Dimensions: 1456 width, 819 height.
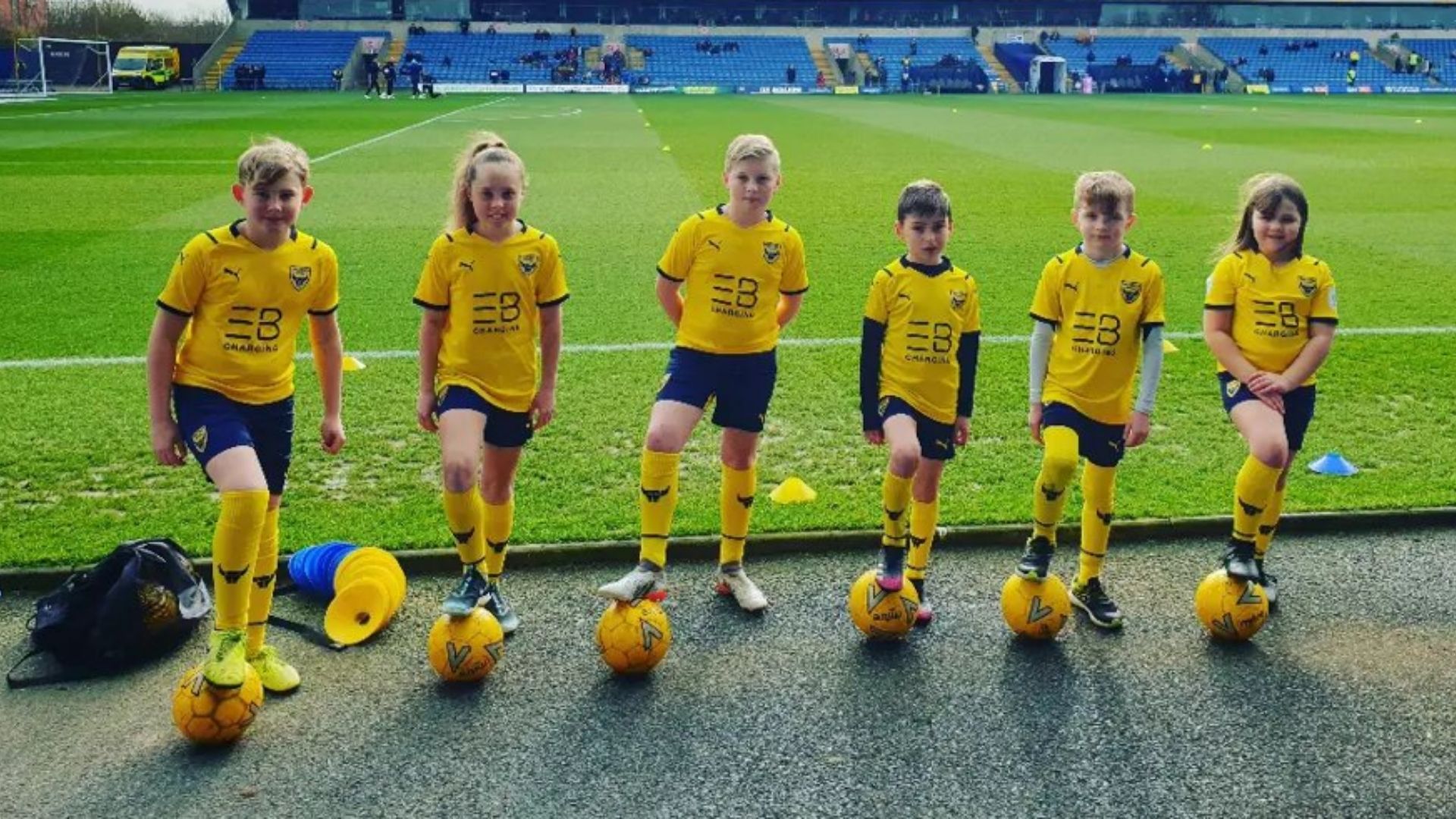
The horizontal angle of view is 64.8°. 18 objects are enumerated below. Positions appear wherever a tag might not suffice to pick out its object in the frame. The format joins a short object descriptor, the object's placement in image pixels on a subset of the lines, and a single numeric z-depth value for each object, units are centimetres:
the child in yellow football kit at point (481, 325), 471
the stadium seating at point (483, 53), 6831
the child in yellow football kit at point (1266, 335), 498
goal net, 5481
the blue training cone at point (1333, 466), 672
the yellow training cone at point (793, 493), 637
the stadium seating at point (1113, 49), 7481
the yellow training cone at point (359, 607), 493
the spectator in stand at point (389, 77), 5472
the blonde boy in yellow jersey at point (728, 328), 500
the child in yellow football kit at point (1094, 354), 489
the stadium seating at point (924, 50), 7394
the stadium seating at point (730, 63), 7019
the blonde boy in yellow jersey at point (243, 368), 422
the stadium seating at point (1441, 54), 7206
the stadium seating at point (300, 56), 6469
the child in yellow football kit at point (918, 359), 490
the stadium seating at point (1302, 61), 7038
